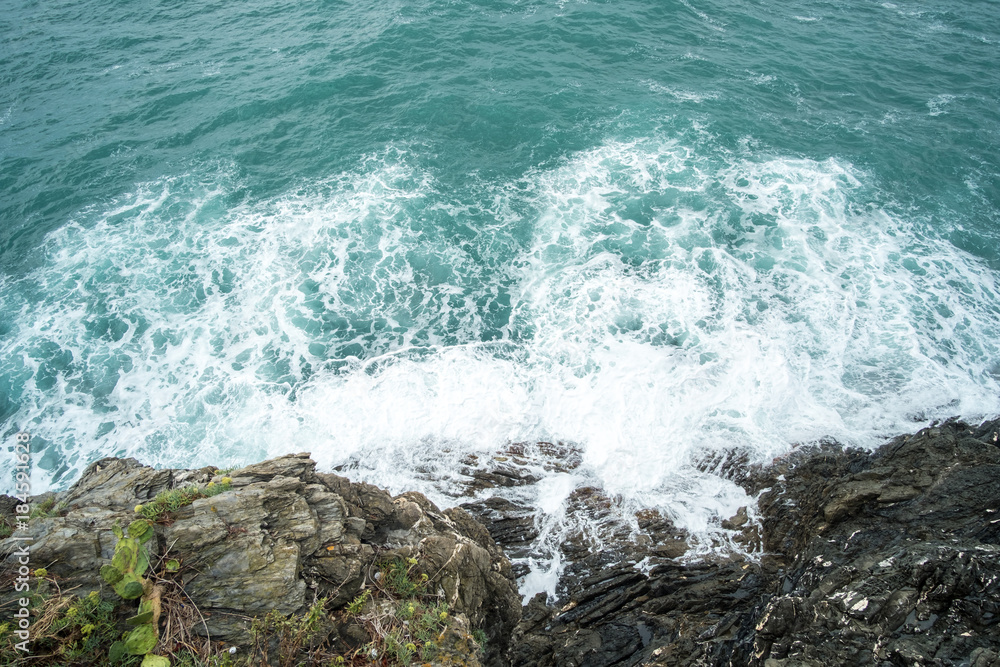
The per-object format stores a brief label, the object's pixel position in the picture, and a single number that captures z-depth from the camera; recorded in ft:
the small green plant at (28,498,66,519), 35.25
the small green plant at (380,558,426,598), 35.17
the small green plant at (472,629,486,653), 36.58
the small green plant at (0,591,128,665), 26.45
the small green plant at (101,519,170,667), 27.07
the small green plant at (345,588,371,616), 32.55
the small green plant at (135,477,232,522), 32.91
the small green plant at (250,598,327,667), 29.43
